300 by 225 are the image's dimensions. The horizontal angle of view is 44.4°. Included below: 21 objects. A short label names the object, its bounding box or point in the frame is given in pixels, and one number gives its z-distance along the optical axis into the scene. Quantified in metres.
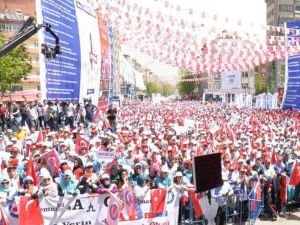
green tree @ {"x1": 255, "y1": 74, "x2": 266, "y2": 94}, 75.83
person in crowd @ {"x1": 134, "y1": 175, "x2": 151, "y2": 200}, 6.33
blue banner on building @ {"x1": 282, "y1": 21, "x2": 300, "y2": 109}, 26.70
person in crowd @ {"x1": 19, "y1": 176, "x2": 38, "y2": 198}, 5.72
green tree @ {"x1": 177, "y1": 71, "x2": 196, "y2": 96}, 104.64
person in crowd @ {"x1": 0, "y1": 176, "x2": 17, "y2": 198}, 5.97
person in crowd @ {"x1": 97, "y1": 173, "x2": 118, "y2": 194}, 5.96
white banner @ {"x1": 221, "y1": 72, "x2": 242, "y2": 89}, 64.93
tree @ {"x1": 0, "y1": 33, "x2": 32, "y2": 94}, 30.81
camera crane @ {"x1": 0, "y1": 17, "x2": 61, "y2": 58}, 5.63
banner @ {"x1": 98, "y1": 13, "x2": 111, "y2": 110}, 20.66
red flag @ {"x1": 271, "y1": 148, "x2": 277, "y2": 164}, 8.81
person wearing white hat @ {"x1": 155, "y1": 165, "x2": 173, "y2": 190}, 6.84
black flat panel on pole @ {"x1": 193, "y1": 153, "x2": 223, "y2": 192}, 5.95
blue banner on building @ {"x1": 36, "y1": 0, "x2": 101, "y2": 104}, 13.20
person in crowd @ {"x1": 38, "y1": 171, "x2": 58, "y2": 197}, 5.74
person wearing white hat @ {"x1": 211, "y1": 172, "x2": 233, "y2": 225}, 7.12
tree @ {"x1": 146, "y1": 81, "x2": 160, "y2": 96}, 133.65
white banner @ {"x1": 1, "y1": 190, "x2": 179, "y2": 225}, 5.65
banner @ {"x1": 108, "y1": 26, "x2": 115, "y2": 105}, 23.73
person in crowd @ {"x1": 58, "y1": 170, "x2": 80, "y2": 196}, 6.13
